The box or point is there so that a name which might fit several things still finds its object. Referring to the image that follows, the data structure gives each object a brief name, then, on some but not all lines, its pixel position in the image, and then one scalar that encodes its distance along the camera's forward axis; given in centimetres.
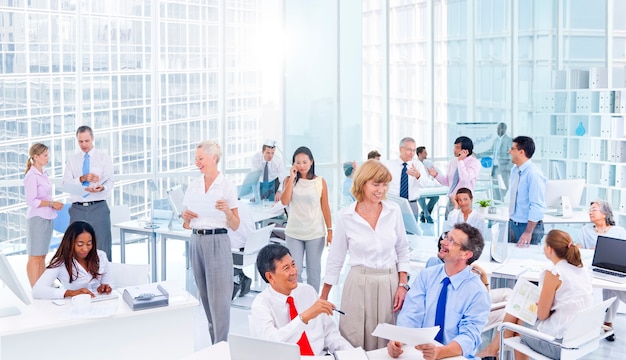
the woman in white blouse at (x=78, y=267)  457
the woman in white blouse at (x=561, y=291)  444
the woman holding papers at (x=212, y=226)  502
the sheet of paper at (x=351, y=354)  333
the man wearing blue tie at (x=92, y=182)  652
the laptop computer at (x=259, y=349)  295
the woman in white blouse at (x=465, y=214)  600
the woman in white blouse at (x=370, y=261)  400
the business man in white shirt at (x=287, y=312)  347
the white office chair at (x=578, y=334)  407
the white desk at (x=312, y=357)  342
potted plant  694
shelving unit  1062
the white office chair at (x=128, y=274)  489
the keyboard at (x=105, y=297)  442
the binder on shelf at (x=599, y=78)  1089
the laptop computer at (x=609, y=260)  537
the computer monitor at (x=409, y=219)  646
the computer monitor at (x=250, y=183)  820
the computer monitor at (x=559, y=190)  786
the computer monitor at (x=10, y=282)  389
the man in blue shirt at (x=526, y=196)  665
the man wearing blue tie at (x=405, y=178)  786
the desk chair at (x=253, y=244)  644
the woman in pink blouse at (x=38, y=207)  658
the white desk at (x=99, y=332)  397
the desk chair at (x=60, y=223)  771
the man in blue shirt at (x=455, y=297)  360
